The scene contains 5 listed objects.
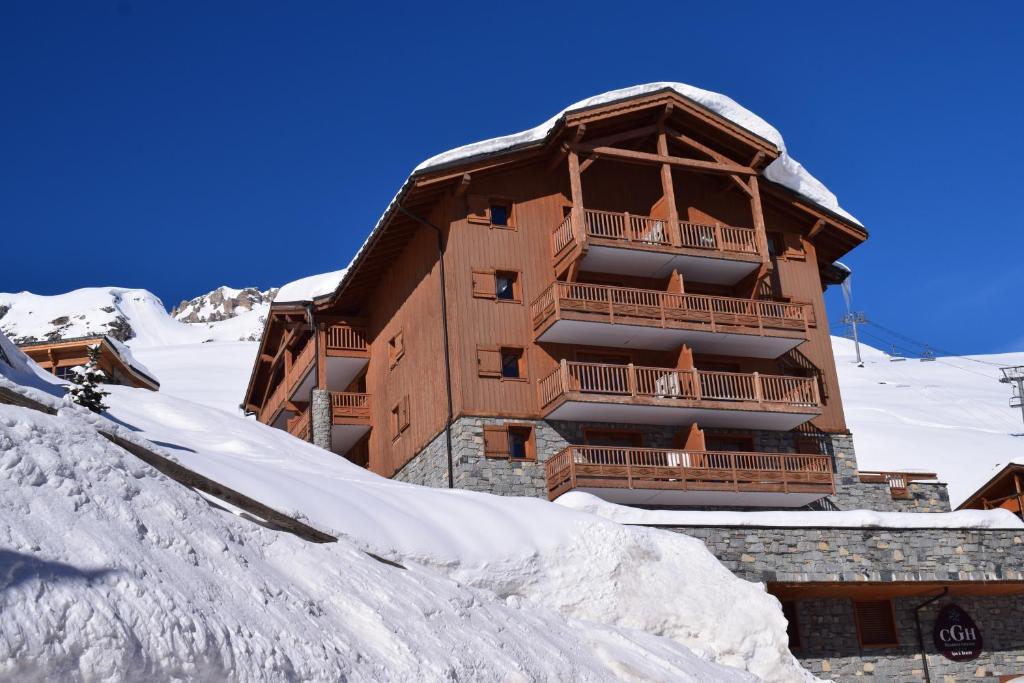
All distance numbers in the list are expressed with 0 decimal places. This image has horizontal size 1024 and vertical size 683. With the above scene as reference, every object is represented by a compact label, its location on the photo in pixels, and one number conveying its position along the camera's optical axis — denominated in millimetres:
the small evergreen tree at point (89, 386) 15539
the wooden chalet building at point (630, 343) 24484
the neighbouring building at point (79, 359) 36750
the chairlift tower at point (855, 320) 86625
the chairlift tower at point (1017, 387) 63531
